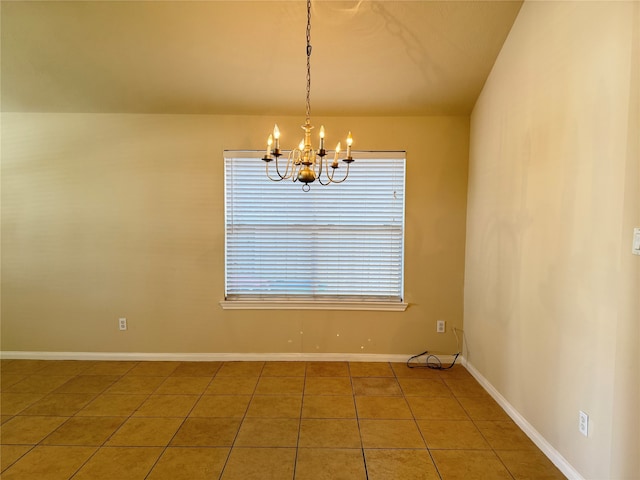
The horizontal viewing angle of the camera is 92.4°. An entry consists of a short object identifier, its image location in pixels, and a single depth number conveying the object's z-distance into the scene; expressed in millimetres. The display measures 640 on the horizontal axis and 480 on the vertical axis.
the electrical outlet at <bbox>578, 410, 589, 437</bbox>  1573
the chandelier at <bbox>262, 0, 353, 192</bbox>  1628
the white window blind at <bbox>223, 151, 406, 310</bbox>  3090
